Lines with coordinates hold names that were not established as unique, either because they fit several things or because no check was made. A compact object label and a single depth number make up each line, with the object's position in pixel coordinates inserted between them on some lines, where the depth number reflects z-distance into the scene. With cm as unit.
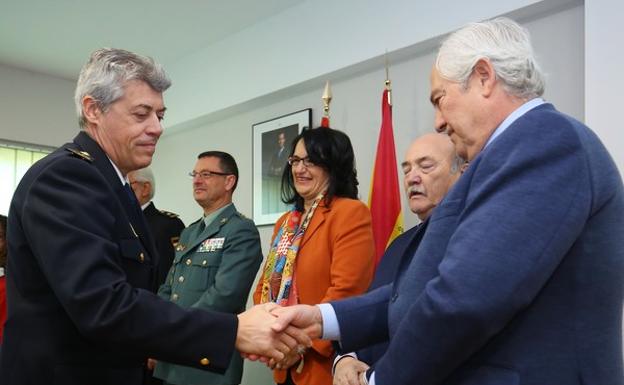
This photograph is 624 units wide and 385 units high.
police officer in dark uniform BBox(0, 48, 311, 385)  115
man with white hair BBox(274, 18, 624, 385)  87
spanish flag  277
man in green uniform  261
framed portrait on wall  383
